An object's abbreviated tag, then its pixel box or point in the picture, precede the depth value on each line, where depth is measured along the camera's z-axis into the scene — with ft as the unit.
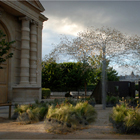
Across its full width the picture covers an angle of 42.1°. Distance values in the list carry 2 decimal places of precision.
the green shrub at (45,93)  85.20
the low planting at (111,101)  42.34
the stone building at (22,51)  47.06
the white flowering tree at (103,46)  37.58
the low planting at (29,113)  24.01
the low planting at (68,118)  18.51
